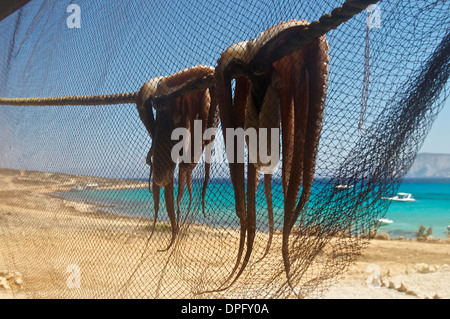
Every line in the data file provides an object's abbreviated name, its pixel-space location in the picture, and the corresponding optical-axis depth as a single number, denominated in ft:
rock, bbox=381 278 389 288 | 20.30
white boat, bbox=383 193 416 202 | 109.66
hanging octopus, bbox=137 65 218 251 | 5.27
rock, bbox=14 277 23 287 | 12.12
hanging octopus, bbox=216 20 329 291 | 3.60
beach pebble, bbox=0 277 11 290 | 12.55
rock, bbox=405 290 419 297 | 18.45
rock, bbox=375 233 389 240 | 39.68
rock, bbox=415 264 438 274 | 22.99
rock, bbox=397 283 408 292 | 19.14
